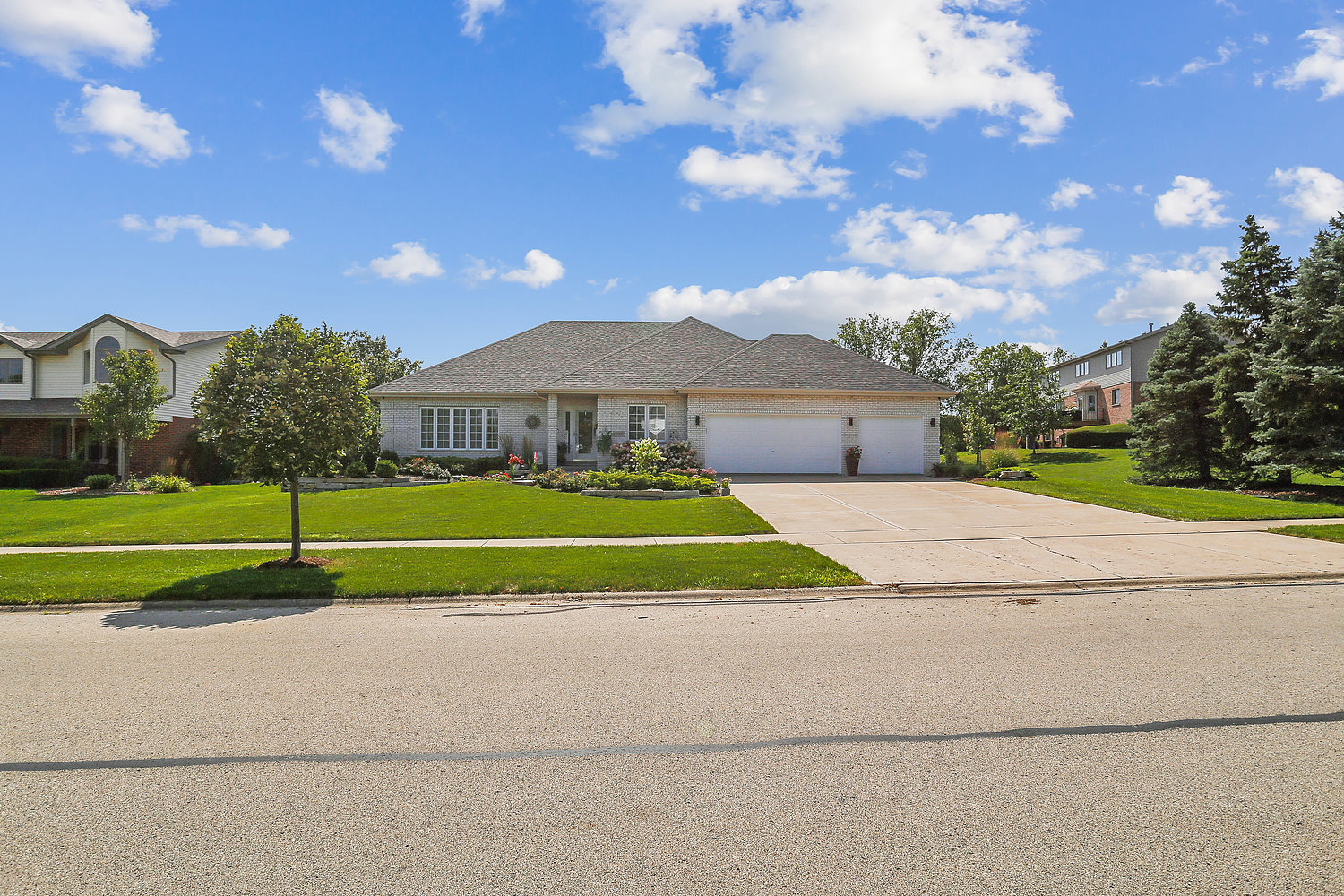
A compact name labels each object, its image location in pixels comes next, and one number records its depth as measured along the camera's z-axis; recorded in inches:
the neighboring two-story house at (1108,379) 1889.8
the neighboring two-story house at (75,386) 1104.2
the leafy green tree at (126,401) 935.0
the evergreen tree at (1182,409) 940.6
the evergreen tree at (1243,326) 882.1
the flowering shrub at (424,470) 943.7
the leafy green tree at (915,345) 1846.7
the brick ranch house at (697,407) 1009.5
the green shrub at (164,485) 954.7
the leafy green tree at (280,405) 382.0
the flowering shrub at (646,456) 872.6
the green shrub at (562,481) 823.1
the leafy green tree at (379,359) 1969.7
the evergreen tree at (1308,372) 745.0
